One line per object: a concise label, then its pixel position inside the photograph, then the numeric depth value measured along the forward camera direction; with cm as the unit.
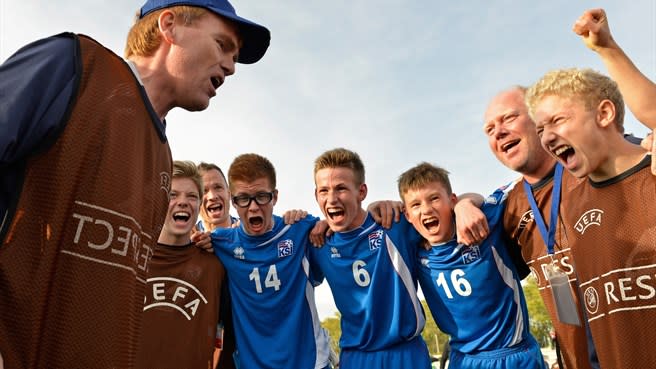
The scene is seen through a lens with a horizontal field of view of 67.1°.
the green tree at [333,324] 7738
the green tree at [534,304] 5359
